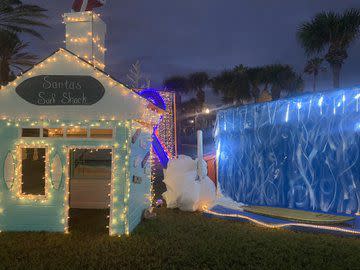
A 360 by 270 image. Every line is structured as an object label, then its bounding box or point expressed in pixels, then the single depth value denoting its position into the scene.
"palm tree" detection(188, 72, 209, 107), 48.44
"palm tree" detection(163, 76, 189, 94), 50.25
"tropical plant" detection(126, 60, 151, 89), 18.78
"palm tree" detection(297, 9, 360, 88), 19.70
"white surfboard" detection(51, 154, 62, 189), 7.92
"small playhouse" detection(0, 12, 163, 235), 7.86
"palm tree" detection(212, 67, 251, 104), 41.19
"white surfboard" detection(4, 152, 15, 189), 8.02
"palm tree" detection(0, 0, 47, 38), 16.75
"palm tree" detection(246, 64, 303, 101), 34.69
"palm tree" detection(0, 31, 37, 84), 18.66
